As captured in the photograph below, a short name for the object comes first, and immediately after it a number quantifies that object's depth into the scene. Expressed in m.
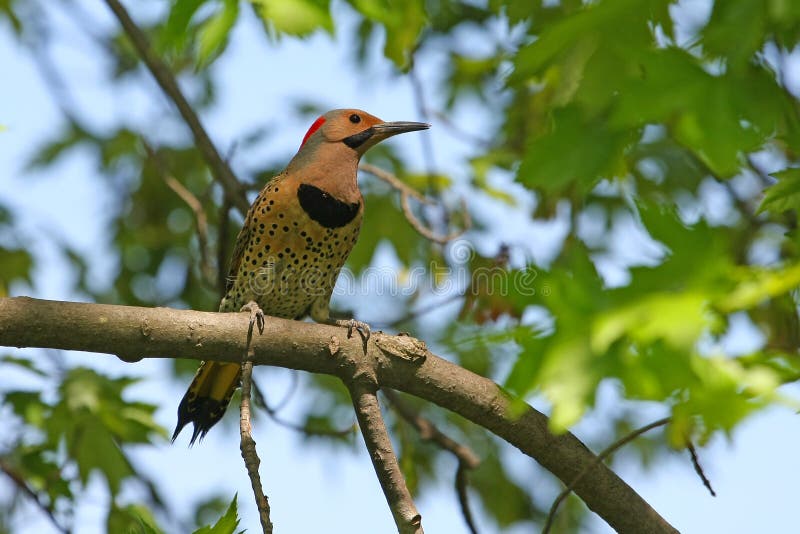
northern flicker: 10.20
